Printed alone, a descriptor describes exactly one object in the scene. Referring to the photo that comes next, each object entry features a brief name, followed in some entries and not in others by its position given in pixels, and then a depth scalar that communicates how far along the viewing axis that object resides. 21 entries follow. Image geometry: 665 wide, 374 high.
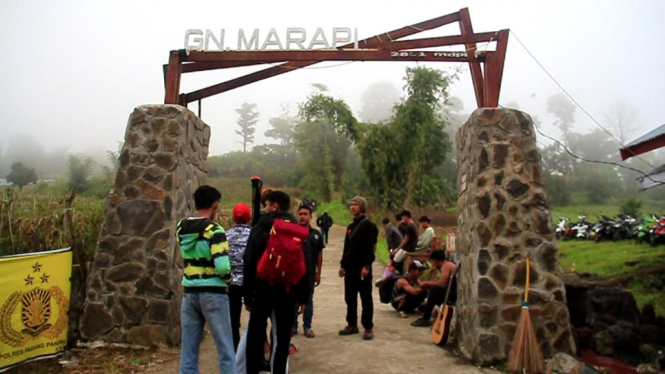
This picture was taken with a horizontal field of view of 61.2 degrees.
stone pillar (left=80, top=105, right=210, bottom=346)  6.54
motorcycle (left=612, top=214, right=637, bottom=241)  17.20
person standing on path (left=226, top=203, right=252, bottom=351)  5.29
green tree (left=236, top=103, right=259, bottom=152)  91.56
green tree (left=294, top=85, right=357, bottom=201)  43.69
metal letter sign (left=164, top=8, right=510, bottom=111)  7.13
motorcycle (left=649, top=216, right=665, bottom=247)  14.52
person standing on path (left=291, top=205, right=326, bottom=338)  6.20
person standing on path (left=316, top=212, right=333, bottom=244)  19.59
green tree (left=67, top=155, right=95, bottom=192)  43.94
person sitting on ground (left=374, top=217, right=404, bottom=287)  10.58
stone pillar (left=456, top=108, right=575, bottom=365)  5.95
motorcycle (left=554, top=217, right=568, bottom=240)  21.61
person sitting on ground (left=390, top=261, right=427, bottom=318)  8.32
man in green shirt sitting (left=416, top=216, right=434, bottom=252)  10.45
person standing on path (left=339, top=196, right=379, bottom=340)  6.70
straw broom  5.61
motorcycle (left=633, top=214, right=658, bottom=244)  15.56
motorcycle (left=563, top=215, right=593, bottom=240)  19.97
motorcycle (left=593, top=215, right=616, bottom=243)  17.92
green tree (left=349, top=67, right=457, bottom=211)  24.73
